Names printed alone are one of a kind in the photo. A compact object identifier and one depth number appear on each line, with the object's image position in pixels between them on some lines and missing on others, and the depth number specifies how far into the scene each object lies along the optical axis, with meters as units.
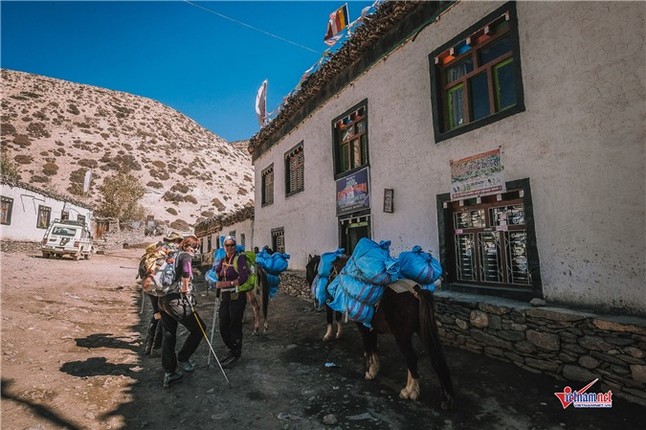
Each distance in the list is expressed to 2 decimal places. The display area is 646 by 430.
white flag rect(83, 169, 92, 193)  39.62
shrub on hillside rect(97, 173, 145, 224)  40.31
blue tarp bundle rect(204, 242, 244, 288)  6.70
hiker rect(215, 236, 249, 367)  5.70
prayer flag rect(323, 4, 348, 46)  9.91
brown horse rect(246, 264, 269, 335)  7.78
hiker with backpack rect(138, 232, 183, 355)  5.64
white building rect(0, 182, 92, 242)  24.78
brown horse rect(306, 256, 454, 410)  3.97
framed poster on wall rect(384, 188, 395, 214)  8.02
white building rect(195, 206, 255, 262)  18.52
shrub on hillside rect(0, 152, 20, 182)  35.11
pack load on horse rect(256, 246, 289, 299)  8.47
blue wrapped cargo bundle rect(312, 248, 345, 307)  6.00
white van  19.86
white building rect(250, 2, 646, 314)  4.49
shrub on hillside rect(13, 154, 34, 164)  42.85
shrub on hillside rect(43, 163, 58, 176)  43.50
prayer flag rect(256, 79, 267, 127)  16.31
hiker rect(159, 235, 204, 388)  4.76
